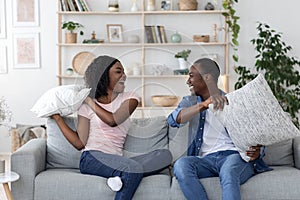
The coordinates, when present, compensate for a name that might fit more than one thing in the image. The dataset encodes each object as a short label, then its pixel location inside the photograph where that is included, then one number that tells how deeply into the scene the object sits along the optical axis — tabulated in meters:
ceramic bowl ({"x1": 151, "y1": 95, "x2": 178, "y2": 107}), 5.87
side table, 3.29
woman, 3.50
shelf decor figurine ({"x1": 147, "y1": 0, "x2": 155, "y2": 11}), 6.25
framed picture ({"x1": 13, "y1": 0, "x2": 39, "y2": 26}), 6.41
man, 3.24
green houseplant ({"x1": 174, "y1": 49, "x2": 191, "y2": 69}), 6.18
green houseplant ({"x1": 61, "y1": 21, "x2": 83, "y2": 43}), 6.23
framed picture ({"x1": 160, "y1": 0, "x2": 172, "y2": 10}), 6.28
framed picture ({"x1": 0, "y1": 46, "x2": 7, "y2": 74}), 6.45
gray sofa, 3.31
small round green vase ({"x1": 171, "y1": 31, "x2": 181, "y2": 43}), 6.25
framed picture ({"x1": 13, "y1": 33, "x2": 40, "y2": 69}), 6.44
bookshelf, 6.31
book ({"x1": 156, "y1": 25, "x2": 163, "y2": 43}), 6.26
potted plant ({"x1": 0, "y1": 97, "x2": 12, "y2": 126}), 6.43
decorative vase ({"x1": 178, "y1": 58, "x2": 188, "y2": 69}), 6.18
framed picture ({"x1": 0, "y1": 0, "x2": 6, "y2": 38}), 6.44
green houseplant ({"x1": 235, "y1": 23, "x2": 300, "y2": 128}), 5.82
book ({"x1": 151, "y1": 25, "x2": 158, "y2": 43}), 6.27
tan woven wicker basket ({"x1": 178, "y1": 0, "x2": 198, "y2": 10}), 6.21
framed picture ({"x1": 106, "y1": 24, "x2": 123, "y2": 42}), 6.34
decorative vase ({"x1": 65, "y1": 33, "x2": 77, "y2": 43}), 6.29
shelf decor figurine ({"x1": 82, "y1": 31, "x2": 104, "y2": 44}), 6.28
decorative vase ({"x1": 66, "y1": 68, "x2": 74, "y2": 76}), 6.35
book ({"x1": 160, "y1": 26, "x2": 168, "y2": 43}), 6.28
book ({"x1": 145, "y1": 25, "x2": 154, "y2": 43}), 6.27
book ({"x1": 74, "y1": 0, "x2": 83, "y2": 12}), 6.27
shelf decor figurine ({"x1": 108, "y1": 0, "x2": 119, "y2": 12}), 6.26
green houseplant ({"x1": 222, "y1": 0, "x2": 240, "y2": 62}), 6.11
